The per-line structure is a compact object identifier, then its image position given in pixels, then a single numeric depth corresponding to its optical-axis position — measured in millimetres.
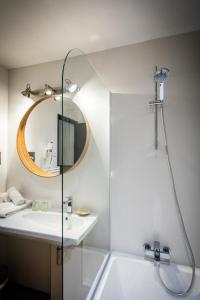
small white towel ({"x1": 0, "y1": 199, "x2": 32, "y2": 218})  1534
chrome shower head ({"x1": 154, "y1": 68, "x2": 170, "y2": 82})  1338
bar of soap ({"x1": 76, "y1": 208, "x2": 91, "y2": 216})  1480
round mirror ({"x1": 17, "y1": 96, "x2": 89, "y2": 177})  1670
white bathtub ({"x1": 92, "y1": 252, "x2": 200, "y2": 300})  1312
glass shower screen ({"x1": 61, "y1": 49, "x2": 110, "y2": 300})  1044
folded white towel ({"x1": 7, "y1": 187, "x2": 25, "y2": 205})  1719
